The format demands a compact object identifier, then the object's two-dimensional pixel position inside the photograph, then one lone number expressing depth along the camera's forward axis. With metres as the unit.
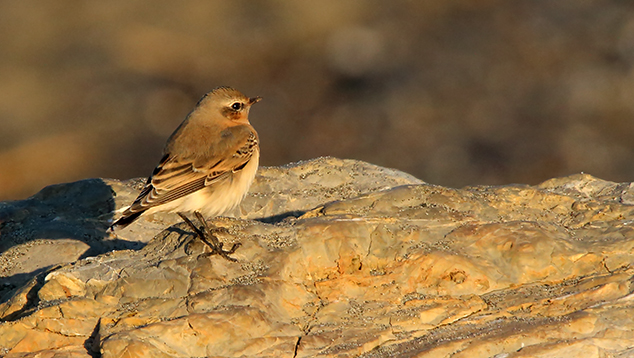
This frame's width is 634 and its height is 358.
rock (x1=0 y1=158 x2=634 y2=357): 11.39
